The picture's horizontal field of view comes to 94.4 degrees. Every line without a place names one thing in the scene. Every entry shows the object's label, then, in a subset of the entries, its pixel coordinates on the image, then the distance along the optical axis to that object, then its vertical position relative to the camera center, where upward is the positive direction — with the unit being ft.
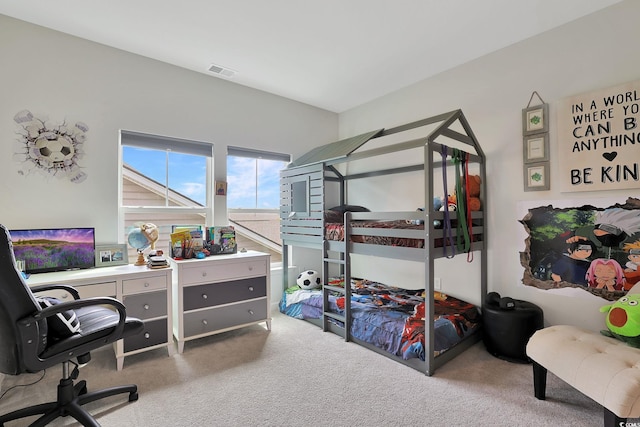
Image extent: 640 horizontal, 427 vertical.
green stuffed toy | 5.40 -1.97
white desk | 6.63 -1.74
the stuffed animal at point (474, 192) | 8.54 +0.69
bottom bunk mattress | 7.25 -2.80
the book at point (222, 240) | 9.32 -0.72
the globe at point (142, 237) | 8.20 -0.53
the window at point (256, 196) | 11.07 +0.81
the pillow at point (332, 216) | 9.90 +0.02
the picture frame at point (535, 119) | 7.67 +2.52
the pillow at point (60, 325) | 4.68 -1.70
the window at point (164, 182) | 9.09 +1.19
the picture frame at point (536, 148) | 7.68 +1.77
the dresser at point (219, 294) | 7.94 -2.20
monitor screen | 7.10 -0.74
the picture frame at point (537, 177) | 7.64 +1.01
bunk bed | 7.04 -0.61
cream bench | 4.08 -2.39
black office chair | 4.12 -1.85
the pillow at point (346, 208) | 11.68 +0.33
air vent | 9.53 +4.84
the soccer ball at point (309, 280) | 11.21 -2.41
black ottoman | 7.09 -2.73
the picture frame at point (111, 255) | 7.88 -1.00
